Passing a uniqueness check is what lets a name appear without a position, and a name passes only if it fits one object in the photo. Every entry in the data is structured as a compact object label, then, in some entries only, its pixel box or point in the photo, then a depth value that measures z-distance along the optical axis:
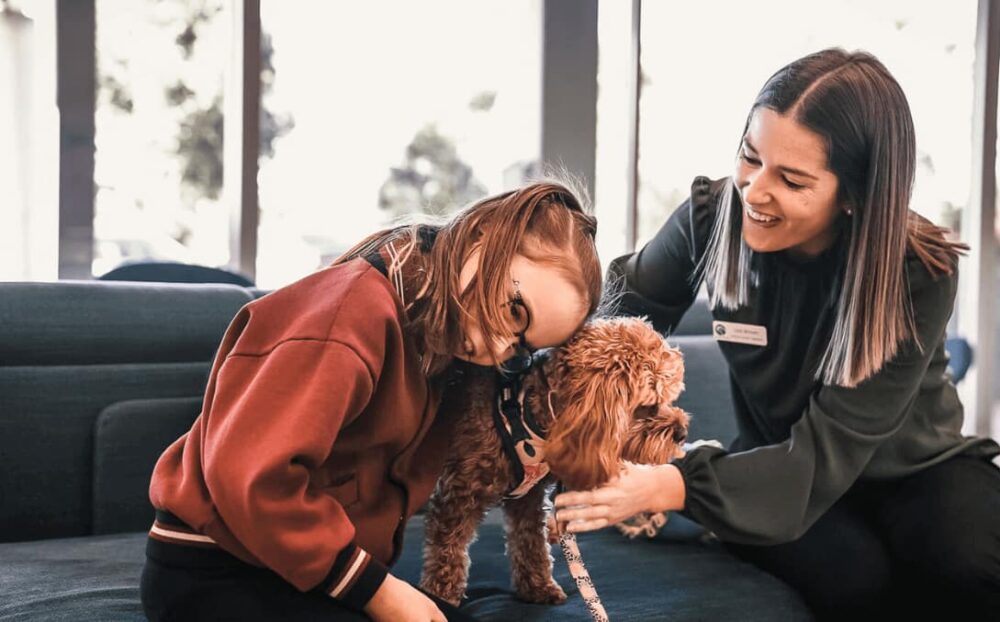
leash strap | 1.41
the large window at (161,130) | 3.22
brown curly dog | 1.30
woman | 1.53
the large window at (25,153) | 2.83
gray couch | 1.62
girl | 1.07
